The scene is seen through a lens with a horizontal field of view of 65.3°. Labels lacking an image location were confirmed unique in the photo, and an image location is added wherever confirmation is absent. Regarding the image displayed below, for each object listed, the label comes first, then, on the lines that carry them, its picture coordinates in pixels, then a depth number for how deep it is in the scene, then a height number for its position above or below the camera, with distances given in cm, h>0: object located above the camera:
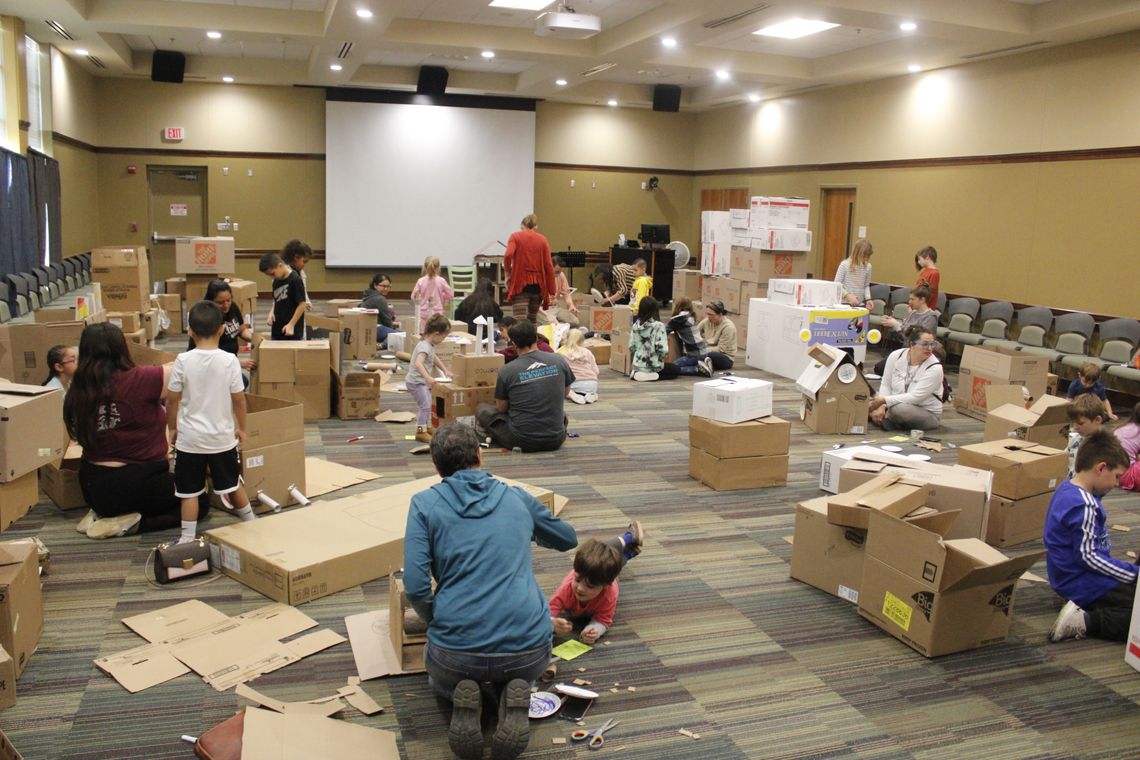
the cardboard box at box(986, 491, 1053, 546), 497 -140
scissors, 302 -164
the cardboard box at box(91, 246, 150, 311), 924 -43
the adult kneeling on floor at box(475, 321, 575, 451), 643 -109
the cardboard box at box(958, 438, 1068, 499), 495 -110
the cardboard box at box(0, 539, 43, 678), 317 -136
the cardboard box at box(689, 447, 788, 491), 582 -140
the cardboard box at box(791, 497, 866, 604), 415 -139
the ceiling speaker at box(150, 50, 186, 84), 1400 +267
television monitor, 1662 +39
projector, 855 +220
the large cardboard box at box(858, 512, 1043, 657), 352 -133
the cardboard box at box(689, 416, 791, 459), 573 -115
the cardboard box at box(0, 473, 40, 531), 370 -113
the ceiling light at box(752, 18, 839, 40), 1067 +284
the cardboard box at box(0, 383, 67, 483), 368 -84
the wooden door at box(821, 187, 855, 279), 1393 +56
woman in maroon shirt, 442 -101
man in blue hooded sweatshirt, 279 -113
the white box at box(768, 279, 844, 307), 988 -35
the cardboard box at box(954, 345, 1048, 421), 803 -96
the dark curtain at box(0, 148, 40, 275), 948 +15
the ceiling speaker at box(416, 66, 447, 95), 1514 +282
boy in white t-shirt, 427 -84
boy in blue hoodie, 377 -122
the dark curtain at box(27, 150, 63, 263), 1080 +39
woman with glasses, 747 -109
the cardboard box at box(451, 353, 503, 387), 697 -94
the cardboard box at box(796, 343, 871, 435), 730 -109
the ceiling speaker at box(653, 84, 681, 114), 1616 +286
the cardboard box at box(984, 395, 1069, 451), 609 -105
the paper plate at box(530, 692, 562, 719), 316 -161
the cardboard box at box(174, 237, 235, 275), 1126 -21
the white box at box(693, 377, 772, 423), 570 -91
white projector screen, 1596 +121
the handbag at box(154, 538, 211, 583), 412 -150
